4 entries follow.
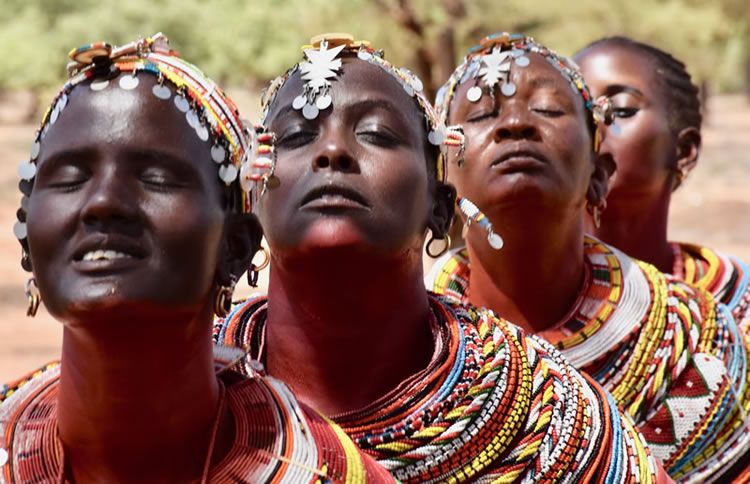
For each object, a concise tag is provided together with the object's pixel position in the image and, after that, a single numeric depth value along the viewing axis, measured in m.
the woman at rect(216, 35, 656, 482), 5.62
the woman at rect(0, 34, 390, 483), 4.18
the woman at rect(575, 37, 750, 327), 9.48
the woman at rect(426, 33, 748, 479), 7.37
